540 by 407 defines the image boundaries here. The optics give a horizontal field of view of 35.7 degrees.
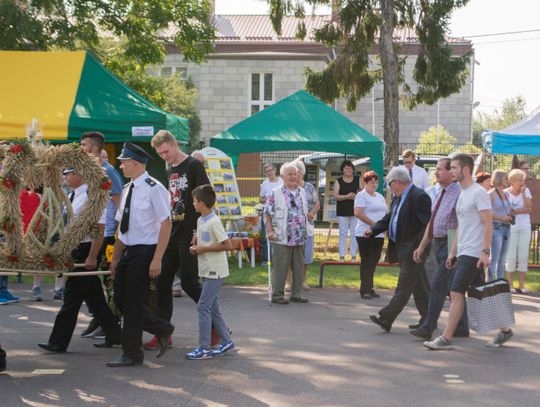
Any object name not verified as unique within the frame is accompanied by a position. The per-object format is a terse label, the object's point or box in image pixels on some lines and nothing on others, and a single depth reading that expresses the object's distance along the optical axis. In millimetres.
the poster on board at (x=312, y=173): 21062
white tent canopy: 14609
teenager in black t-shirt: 7895
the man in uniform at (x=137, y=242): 7062
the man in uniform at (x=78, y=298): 7625
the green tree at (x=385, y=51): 21453
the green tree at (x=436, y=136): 43938
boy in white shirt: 7605
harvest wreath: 6996
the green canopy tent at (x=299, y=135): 15242
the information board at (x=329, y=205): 18281
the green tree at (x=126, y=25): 20000
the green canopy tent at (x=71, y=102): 13781
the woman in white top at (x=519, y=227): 12648
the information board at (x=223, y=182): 14523
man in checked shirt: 8523
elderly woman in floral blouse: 11109
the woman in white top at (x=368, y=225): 11648
